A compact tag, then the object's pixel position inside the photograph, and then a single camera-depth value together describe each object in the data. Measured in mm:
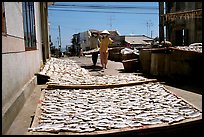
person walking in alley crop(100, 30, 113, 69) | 11352
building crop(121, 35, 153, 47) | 47600
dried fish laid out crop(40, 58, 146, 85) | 6886
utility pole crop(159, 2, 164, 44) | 17416
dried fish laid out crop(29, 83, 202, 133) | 3514
